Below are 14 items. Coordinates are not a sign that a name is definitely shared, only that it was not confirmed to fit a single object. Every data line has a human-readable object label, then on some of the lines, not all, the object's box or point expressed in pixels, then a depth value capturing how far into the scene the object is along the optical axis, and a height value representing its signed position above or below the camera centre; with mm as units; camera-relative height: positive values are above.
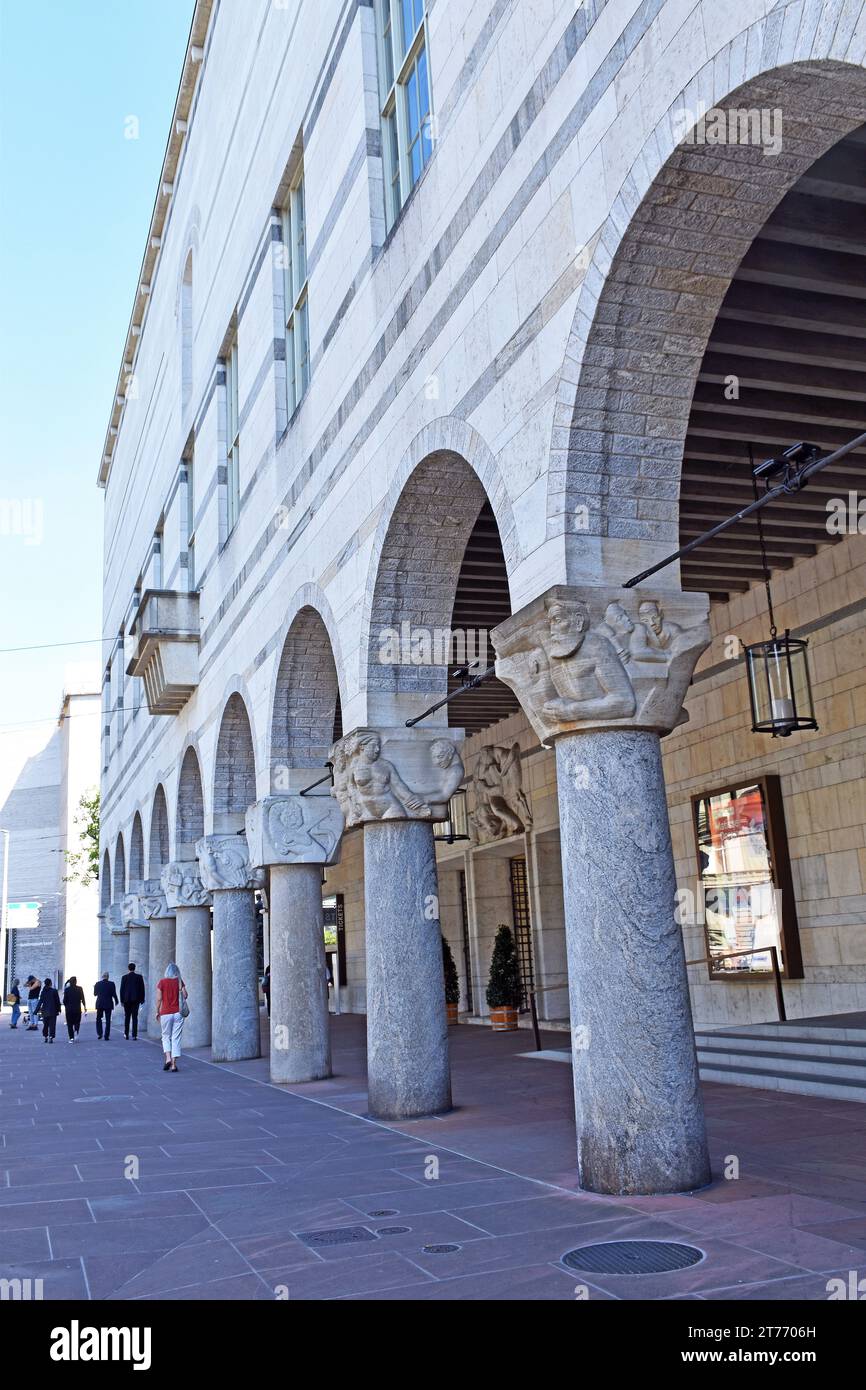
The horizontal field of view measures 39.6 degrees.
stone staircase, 9266 -1187
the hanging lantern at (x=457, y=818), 21094 +1970
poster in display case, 12227 +383
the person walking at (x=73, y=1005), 24297 -1005
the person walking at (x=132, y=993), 22688 -780
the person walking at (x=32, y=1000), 31859 -1174
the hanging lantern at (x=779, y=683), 9086 +1774
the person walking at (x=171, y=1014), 15875 -855
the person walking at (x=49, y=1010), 24484 -1088
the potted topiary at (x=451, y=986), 20641 -912
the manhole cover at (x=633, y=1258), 4699 -1323
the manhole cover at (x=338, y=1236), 5621 -1382
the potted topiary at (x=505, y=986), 17891 -818
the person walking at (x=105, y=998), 24266 -908
